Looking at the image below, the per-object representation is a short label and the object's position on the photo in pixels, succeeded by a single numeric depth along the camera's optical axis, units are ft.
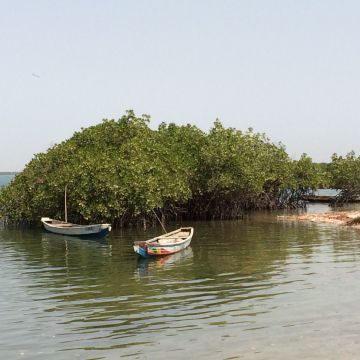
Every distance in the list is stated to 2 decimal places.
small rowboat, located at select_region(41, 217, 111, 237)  116.16
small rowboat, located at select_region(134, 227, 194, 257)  84.64
